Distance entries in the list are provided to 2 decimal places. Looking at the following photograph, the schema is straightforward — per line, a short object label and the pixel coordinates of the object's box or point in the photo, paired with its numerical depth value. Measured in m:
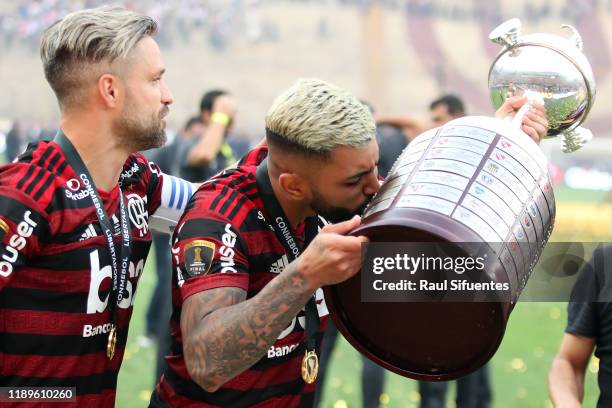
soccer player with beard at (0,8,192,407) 2.49
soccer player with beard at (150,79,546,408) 2.28
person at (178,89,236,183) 6.80
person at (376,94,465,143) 6.53
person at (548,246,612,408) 2.96
